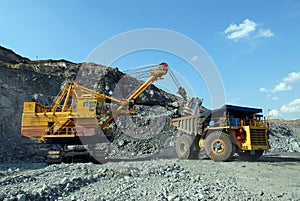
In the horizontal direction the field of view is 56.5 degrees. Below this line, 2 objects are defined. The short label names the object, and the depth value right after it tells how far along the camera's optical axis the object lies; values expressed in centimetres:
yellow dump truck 1106
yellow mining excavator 1259
